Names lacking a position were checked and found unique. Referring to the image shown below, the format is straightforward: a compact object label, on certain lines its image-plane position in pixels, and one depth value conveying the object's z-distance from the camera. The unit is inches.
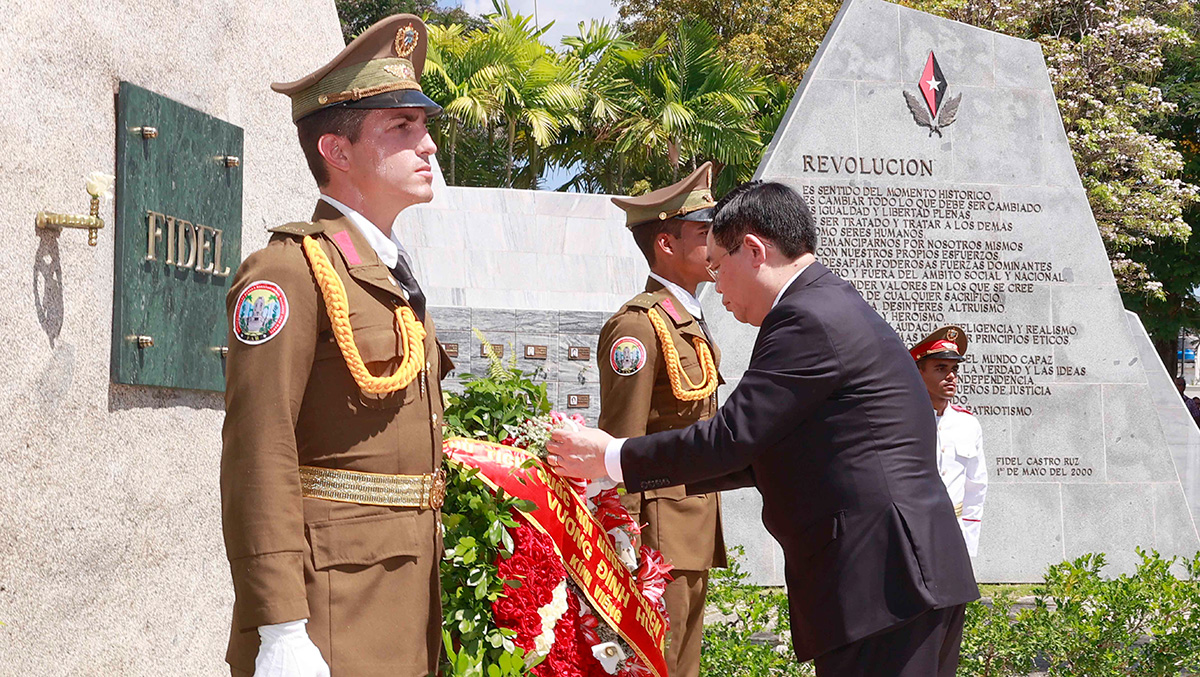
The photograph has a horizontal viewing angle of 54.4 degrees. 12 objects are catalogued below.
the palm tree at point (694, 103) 949.2
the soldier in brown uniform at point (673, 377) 159.8
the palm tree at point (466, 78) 952.3
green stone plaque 139.9
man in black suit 107.6
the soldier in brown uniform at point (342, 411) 85.7
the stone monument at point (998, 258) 358.9
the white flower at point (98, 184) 127.0
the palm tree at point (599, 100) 991.6
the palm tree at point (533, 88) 964.0
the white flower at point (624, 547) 142.2
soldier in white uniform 226.7
